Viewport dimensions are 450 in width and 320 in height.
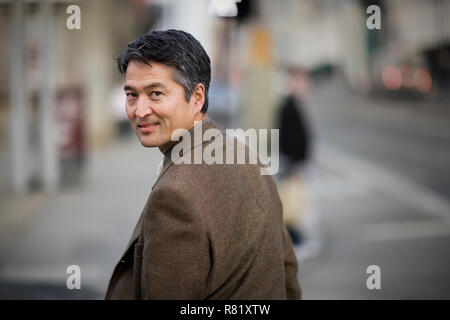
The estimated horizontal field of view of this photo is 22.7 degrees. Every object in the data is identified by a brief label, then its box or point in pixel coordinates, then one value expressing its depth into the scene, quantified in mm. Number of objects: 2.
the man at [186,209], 2196
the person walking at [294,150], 6430
